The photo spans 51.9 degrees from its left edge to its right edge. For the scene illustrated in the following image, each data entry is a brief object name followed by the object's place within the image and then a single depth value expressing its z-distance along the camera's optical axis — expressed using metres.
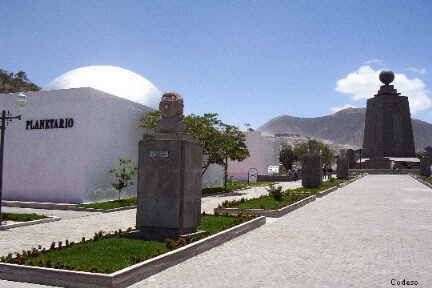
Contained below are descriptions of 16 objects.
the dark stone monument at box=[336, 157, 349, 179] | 56.41
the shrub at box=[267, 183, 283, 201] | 23.47
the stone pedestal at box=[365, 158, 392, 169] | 87.24
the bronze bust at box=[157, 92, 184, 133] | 11.94
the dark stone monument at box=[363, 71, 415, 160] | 90.19
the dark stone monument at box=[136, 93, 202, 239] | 11.57
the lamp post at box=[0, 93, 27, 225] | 14.97
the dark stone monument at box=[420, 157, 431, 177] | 61.66
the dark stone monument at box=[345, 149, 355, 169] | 90.81
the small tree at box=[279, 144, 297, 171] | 87.94
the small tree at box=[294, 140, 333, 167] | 86.94
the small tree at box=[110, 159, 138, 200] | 24.02
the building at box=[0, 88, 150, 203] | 23.61
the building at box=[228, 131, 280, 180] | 60.75
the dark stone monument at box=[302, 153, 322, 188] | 34.81
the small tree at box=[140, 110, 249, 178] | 31.25
